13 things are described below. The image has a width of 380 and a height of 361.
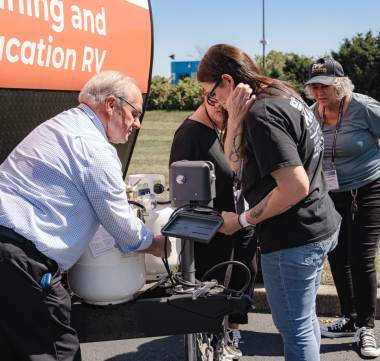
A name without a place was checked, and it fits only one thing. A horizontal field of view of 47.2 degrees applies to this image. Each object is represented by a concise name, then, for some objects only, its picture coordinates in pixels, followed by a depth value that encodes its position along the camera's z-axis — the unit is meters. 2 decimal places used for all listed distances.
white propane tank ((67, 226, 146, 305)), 1.90
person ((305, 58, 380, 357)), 2.93
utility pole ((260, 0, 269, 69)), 32.44
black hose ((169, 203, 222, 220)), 1.88
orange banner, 2.39
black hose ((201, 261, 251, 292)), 2.04
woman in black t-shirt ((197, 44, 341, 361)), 1.70
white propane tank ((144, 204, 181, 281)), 2.32
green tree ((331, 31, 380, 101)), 19.19
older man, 1.63
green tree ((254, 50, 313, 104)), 20.89
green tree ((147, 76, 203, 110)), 24.39
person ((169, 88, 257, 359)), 2.62
